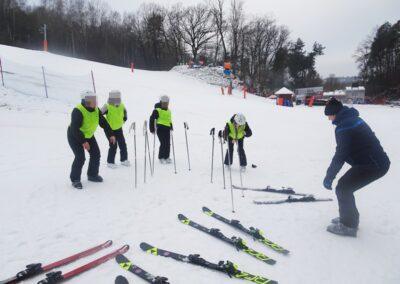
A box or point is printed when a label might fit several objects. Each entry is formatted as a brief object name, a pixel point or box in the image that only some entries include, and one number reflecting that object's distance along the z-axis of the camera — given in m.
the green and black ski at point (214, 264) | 3.33
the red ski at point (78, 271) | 3.11
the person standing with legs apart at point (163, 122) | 7.83
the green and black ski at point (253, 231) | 3.95
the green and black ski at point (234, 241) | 3.74
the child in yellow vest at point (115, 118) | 7.21
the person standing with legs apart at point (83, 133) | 5.68
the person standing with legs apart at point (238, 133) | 7.36
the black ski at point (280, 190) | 6.14
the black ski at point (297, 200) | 5.54
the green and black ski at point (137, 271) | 3.17
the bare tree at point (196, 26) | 42.34
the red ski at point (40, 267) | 3.12
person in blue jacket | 3.91
